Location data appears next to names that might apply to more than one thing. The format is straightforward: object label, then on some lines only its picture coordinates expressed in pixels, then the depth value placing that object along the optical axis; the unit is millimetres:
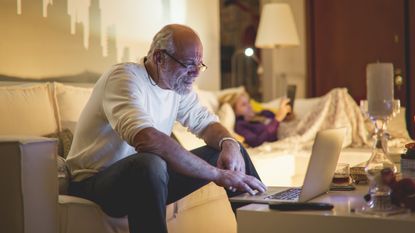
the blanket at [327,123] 3686
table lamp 4703
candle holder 1451
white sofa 1813
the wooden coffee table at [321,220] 1341
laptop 1501
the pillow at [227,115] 3764
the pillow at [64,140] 2404
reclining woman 3857
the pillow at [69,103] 2580
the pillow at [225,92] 4070
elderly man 1731
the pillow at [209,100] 3694
